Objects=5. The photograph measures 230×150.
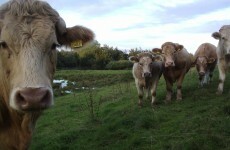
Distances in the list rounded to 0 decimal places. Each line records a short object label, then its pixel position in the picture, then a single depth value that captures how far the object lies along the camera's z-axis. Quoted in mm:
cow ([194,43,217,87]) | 9331
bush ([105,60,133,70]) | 37081
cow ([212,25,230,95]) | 7971
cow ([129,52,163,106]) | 8245
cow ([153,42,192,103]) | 8271
